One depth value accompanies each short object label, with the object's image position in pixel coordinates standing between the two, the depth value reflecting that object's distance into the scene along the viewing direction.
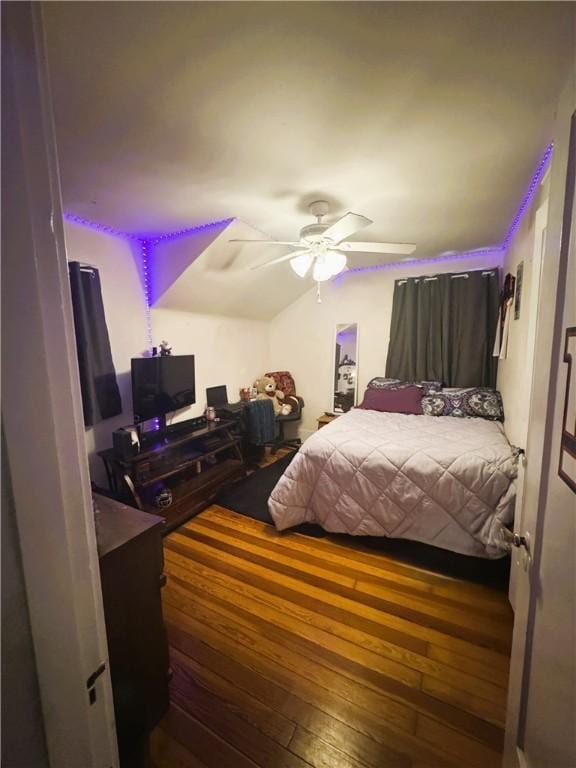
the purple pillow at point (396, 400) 3.16
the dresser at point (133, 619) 0.95
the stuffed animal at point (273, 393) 4.14
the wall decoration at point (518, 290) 2.15
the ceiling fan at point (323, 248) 2.04
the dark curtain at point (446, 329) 3.26
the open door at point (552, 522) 0.60
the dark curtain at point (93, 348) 2.17
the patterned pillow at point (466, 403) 2.89
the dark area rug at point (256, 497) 2.40
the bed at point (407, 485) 1.85
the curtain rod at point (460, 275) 3.22
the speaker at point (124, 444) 2.25
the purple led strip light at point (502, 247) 1.71
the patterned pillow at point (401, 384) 3.34
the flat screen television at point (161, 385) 2.48
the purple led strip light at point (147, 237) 2.32
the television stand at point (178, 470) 2.26
